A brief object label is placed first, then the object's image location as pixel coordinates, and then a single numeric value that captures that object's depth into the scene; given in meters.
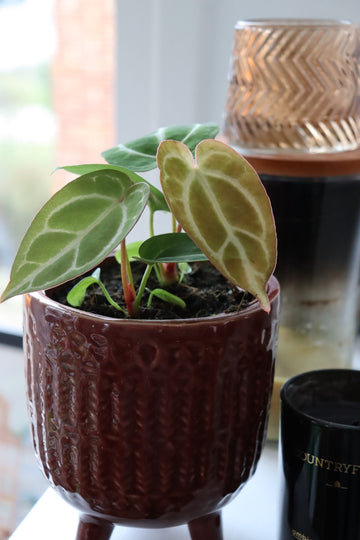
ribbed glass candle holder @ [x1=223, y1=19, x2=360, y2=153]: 0.58
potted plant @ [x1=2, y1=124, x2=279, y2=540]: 0.35
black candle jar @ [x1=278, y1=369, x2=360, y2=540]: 0.42
